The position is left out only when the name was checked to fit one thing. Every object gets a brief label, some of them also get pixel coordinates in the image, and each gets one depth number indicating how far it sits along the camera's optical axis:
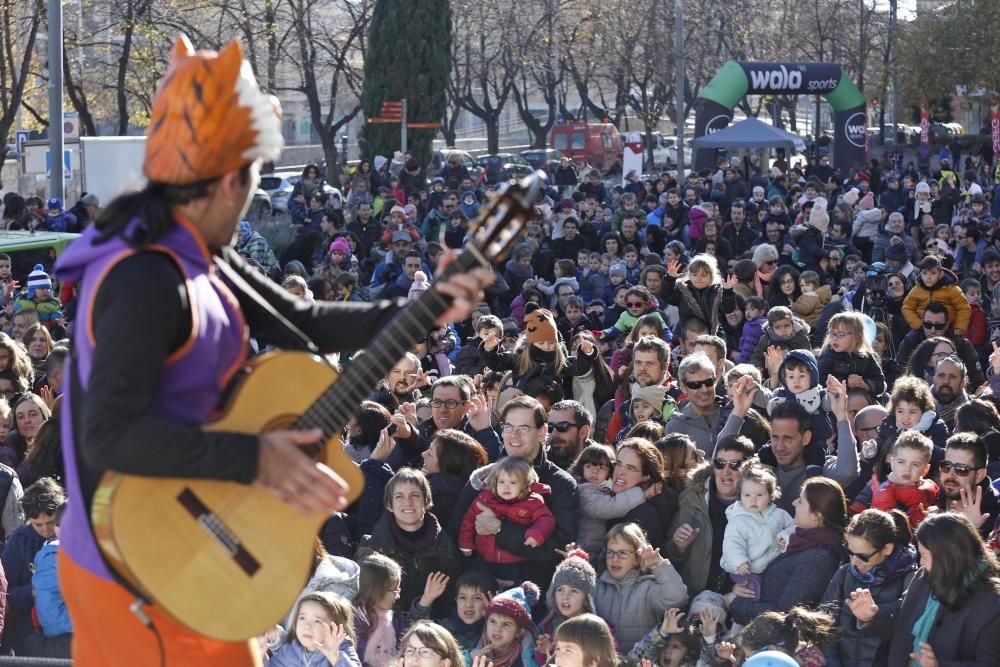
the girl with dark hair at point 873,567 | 9.79
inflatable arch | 49.56
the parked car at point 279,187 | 54.45
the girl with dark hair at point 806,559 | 10.35
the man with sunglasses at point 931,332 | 18.18
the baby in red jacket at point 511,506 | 11.44
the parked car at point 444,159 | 59.10
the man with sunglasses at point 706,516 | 11.34
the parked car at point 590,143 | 70.81
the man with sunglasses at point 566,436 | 13.39
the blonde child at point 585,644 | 9.45
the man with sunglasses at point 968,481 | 10.83
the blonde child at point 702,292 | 18.15
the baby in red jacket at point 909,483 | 11.16
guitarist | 4.56
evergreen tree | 54.03
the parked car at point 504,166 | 57.43
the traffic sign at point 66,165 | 37.77
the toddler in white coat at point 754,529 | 10.79
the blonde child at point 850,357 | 15.17
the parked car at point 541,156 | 66.81
